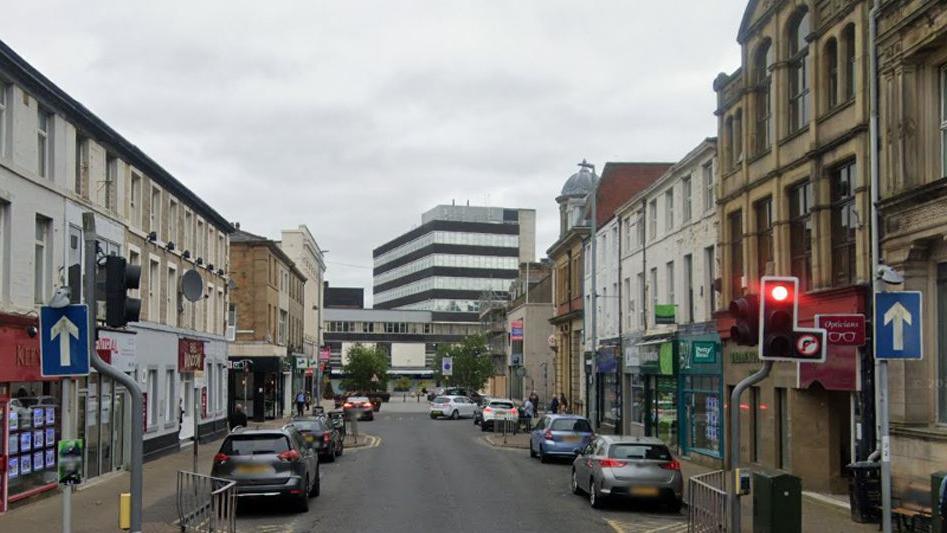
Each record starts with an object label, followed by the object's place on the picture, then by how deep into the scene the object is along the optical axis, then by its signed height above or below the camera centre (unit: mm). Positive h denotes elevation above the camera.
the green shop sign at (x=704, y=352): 27922 -782
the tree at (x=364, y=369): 90625 -3934
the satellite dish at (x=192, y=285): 26156 +1022
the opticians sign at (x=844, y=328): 18344 -79
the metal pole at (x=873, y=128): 17844 +3459
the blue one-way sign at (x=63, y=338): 9773 -124
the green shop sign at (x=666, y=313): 31750 +338
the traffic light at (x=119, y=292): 9602 +307
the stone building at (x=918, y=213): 16359 +1793
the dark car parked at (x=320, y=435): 29094 -3157
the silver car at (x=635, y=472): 18766 -2708
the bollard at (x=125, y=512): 10320 -1876
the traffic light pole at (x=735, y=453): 11289 -1428
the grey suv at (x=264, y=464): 17906 -2447
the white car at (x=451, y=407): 62875 -5067
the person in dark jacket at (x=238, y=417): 32562 -2940
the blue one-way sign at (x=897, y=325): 10781 -16
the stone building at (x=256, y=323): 53656 +56
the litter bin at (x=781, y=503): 14164 -2470
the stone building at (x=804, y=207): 19438 +2572
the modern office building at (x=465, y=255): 130375 +8877
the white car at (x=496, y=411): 48344 -4109
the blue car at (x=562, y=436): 30109 -3278
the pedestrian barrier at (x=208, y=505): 14456 -2603
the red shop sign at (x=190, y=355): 33719 -1032
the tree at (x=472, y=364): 88125 -3392
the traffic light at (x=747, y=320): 10969 +40
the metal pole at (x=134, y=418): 9922 -914
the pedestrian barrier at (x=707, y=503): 13871 -2527
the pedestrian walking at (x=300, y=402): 54875 -4163
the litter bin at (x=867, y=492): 16516 -2716
